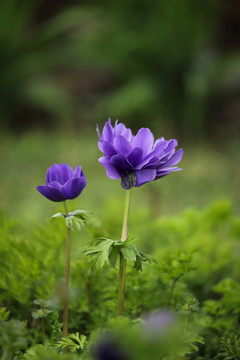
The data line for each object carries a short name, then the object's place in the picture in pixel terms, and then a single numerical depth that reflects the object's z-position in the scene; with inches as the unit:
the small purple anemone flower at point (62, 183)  40.9
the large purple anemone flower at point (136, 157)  40.8
